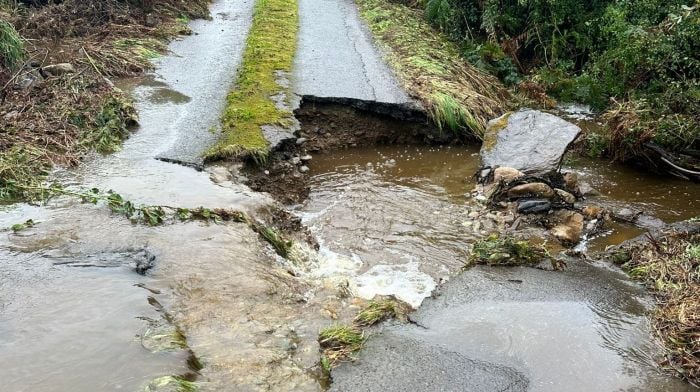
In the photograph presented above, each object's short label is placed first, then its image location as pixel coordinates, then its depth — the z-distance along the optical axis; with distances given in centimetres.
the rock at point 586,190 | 777
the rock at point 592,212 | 700
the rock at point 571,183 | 757
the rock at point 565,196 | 720
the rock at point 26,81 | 845
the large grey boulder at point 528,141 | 768
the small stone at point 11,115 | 760
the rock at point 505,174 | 754
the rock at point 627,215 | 702
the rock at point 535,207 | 712
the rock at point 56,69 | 903
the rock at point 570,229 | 655
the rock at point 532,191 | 725
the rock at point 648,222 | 684
